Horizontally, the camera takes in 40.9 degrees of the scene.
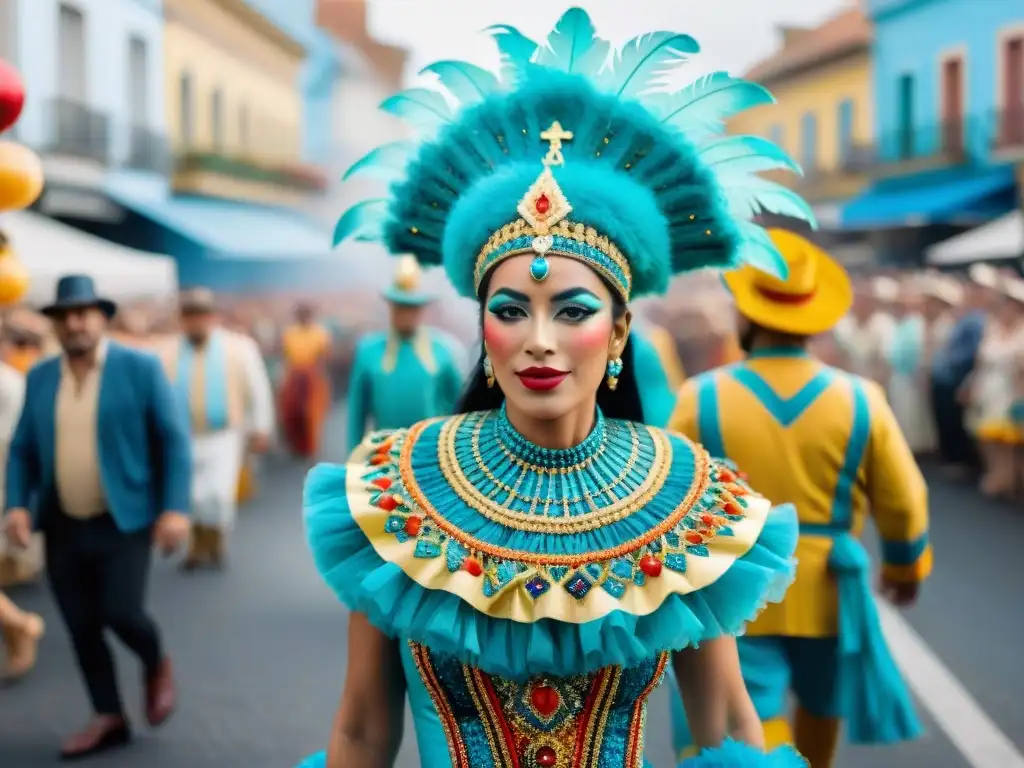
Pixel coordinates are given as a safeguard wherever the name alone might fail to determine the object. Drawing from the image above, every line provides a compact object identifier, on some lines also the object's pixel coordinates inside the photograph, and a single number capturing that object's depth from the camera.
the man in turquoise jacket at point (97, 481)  6.13
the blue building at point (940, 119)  26.52
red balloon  4.71
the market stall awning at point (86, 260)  15.07
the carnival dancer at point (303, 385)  16.20
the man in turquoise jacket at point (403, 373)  8.38
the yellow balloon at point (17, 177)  5.10
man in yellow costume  4.66
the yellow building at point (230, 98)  28.83
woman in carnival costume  2.59
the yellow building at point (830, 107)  34.44
